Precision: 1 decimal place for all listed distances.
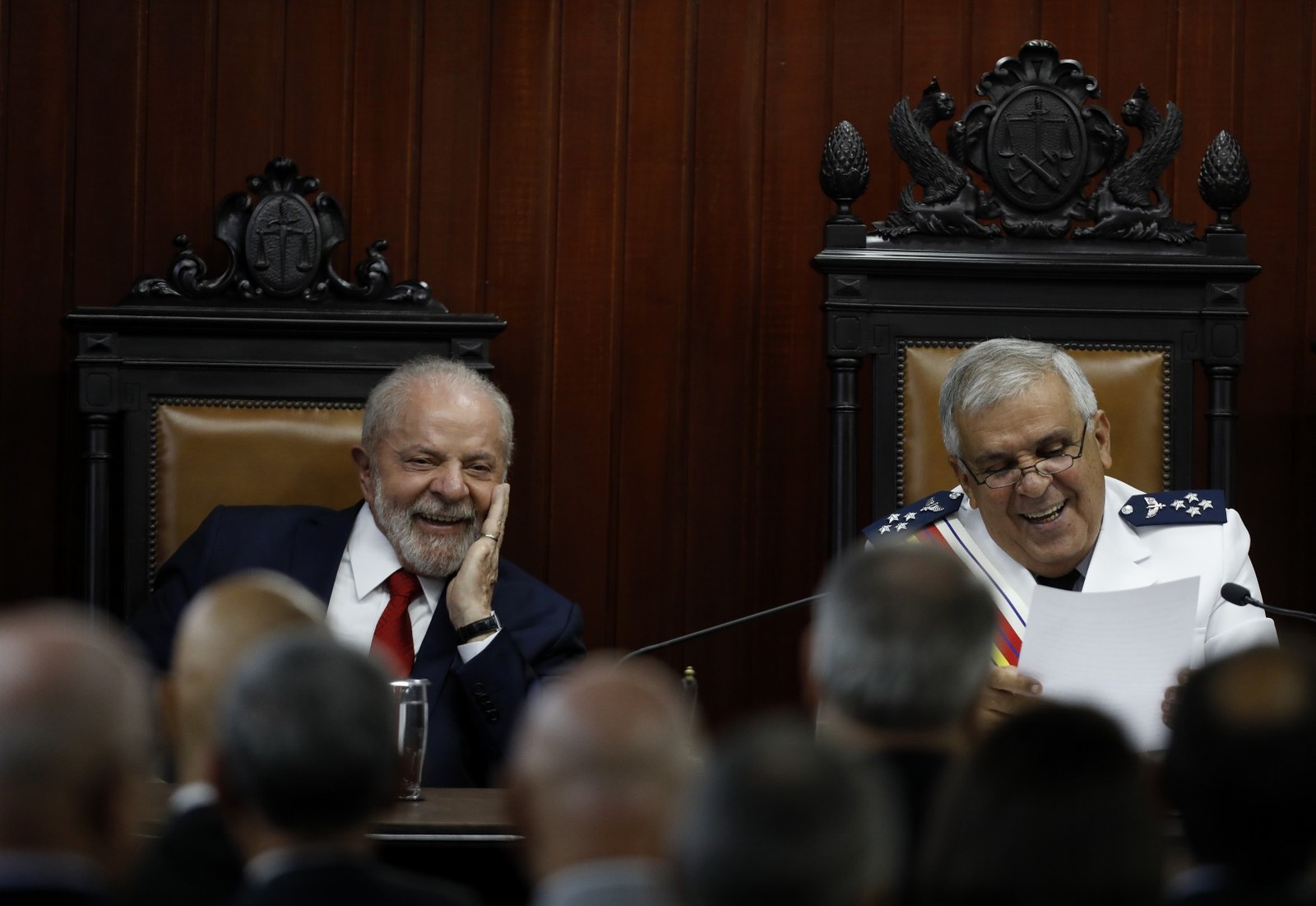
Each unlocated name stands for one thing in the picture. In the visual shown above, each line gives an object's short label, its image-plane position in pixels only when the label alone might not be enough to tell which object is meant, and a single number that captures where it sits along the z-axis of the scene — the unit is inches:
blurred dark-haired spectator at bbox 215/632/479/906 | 336.0
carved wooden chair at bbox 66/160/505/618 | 488.0
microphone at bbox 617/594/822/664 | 470.5
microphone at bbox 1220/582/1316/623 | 465.3
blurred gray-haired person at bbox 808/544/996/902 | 380.1
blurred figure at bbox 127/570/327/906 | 382.1
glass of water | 455.0
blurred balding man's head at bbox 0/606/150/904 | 319.7
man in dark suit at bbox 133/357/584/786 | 475.8
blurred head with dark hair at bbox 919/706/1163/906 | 313.4
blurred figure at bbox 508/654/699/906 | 316.7
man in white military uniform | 477.1
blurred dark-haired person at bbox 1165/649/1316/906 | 334.0
